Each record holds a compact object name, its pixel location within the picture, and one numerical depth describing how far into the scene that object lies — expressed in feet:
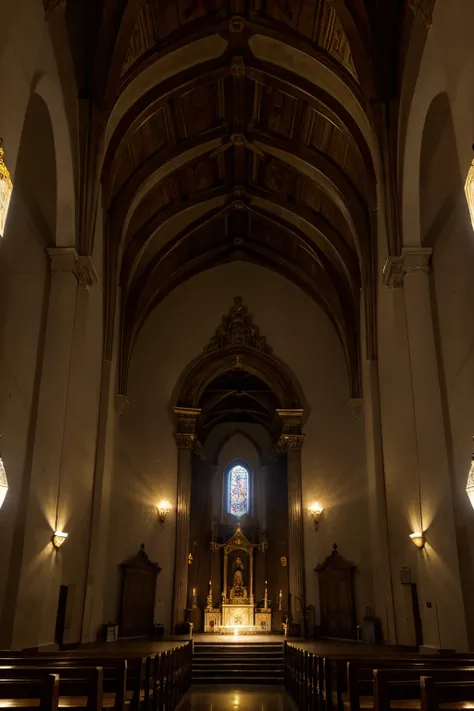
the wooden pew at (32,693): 10.69
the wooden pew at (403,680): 12.14
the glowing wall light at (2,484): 20.24
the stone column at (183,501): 53.98
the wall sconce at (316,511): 56.08
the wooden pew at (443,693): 10.44
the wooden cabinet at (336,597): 51.44
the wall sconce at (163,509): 56.24
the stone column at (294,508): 53.98
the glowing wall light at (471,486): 21.60
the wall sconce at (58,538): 32.47
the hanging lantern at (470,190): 17.04
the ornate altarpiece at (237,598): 65.36
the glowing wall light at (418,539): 31.98
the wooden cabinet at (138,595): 50.55
